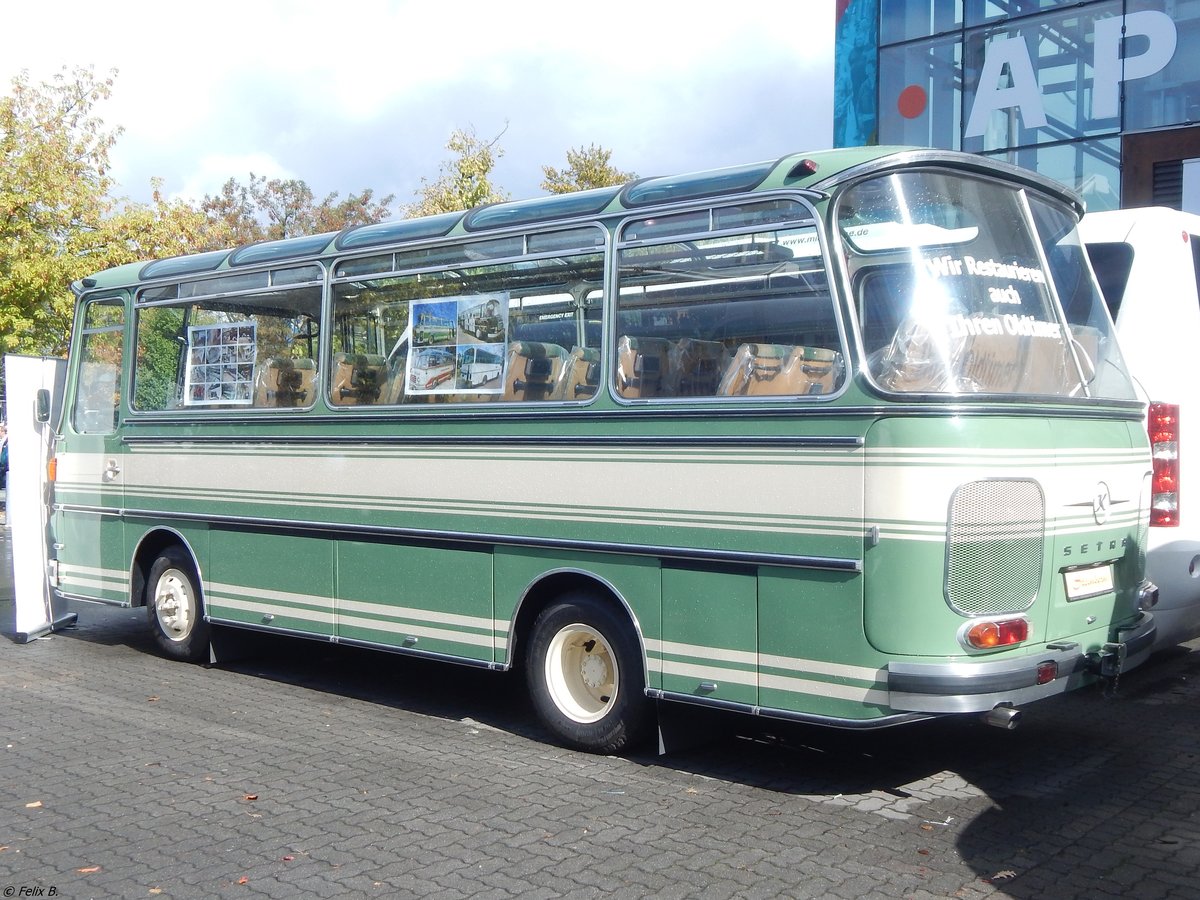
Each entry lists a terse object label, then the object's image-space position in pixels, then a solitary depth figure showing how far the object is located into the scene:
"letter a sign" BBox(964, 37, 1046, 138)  17.59
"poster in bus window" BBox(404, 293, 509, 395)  7.32
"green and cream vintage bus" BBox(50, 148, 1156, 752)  5.55
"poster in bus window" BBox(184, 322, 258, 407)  8.90
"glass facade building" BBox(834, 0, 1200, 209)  16.22
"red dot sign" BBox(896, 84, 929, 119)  18.89
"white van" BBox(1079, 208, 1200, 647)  7.30
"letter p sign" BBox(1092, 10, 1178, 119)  16.14
